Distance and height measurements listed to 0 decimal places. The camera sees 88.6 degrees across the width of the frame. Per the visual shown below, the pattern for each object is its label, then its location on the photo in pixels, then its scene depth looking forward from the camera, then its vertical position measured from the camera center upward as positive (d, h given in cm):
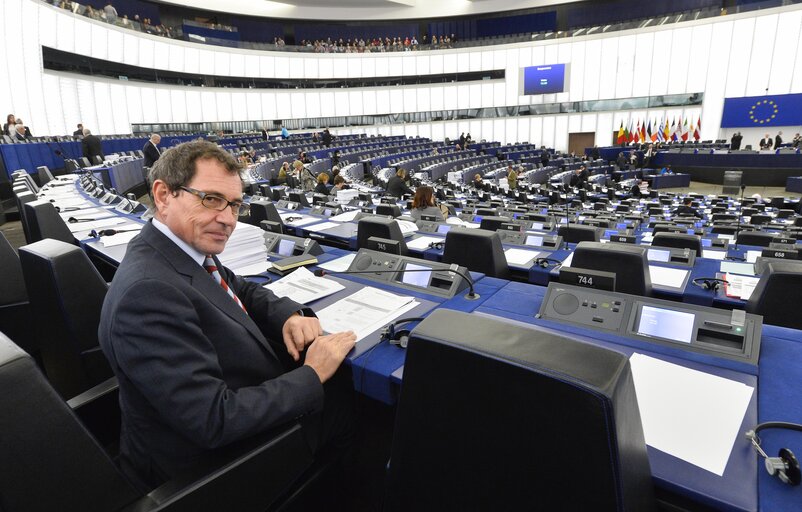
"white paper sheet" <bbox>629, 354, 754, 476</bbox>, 94 -63
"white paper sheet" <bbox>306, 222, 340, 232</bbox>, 411 -65
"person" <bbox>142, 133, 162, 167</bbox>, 763 +19
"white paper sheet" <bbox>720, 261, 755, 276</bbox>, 258 -67
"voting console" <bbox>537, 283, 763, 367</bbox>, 133 -56
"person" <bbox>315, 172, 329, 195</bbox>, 799 -46
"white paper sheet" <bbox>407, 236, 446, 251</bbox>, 342 -69
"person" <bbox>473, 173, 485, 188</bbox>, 1316 -68
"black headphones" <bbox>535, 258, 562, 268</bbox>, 275 -68
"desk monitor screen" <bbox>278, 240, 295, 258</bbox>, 275 -57
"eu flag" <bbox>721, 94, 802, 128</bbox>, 1828 +220
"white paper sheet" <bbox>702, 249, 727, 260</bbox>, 339 -78
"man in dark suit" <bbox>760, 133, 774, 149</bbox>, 1745 +74
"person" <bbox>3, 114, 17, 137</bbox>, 859 +75
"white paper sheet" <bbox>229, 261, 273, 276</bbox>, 229 -60
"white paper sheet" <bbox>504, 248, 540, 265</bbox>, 296 -70
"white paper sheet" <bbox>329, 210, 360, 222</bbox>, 453 -61
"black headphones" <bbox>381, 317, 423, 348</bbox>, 145 -61
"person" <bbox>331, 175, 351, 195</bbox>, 830 -44
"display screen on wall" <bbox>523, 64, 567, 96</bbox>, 2358 +463
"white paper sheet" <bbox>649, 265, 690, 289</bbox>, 241 -70
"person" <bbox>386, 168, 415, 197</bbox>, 848 -53
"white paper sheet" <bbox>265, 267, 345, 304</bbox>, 194 -61
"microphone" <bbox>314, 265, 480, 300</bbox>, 184 -55
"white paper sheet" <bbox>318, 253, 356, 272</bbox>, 235 -59
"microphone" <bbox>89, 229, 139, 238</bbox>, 319 -54
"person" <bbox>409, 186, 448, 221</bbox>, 518 -54
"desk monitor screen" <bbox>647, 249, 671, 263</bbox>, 289 -67
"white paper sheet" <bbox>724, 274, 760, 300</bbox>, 214 -66
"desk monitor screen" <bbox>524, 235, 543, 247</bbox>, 347 -66
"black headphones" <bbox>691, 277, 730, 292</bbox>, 224 -66
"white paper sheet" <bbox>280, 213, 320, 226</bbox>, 444 -65
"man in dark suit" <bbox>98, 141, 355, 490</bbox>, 103 -49
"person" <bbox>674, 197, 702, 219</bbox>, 933 -115
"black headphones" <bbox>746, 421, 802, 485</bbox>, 81 -61
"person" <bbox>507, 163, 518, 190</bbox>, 1374 -64
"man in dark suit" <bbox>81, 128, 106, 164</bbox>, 959 +35
